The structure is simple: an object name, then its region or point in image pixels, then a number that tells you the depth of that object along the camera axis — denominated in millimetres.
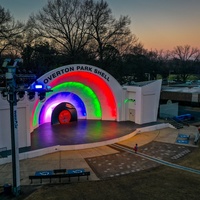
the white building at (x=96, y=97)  24188
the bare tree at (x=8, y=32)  34281
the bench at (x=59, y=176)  13227
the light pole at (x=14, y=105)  11227
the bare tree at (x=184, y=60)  69938
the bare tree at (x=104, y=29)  43188
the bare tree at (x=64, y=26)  40781
